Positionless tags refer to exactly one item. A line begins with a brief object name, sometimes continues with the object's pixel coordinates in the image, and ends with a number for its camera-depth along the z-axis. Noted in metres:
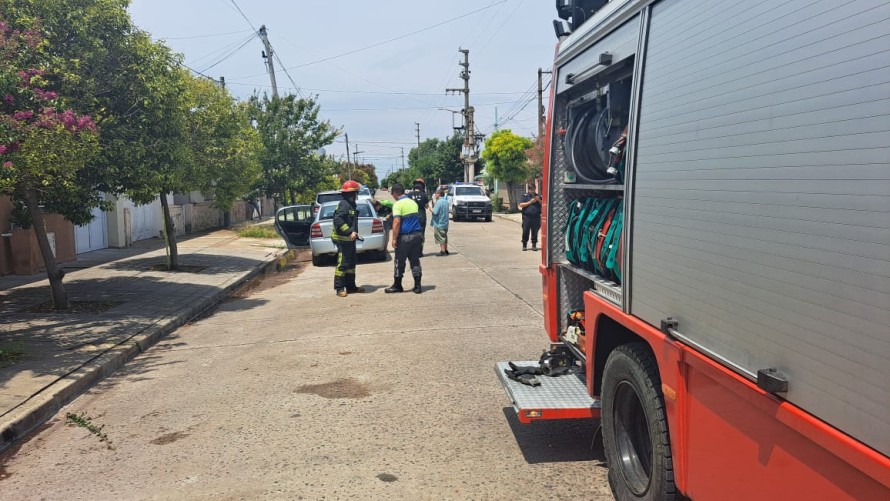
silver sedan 15.24
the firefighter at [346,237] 10.80
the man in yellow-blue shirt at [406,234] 10.92
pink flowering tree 6.41
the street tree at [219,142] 13.95
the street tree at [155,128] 9.21
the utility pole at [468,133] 51.11
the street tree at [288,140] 26.33
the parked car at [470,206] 32.59
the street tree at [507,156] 38.97
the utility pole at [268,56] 27.50
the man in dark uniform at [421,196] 17.02
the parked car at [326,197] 20.41
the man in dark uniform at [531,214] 16.34
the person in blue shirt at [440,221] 16.25
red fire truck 1.78
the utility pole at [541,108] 33.72
